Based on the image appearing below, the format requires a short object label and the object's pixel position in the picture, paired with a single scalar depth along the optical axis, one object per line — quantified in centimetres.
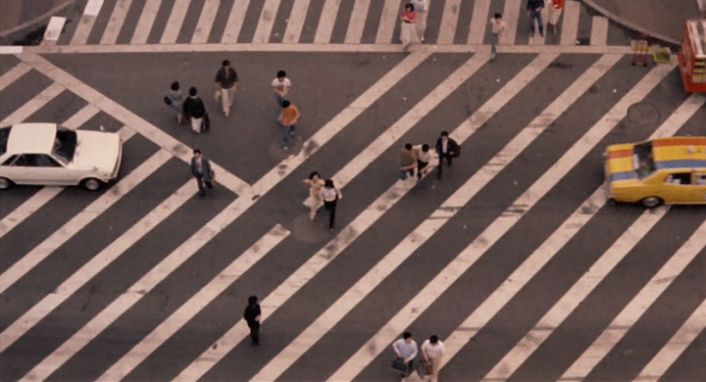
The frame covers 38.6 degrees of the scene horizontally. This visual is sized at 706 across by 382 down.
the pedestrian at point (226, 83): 2945
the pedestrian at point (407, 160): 2742
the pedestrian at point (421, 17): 3189
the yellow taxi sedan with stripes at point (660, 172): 2705
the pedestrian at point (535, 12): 3169
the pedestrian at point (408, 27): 3136
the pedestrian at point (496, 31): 3061
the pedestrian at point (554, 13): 3181
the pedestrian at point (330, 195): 2615
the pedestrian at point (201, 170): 2719
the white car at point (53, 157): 2802
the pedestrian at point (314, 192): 2661
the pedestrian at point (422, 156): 2749
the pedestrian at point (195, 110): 2898
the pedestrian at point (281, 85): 2925
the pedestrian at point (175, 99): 2918
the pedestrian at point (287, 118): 2845
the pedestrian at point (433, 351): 2306
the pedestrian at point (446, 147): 2766
